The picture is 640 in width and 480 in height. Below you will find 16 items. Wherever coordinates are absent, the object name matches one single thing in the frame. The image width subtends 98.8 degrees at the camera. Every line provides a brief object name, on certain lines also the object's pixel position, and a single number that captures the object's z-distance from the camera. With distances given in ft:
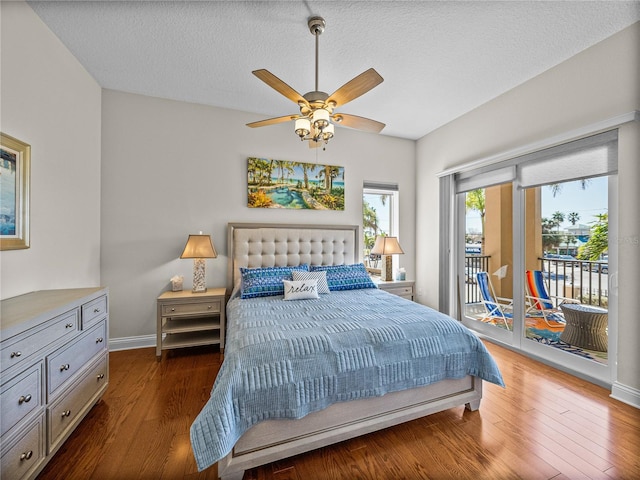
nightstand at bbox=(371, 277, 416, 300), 12.38
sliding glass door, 8.02
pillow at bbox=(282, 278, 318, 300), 8.96
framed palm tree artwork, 11.77
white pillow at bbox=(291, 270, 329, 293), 9.92
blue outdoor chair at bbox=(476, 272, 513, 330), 10.89
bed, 4.57
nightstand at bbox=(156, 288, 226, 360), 9.43
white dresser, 4.08
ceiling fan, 5.99
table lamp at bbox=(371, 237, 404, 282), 12.56
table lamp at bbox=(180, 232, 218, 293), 9.87
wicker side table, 8.06
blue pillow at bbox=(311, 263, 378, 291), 10.46
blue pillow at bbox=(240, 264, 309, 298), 9.34
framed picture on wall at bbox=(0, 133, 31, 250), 5.76
